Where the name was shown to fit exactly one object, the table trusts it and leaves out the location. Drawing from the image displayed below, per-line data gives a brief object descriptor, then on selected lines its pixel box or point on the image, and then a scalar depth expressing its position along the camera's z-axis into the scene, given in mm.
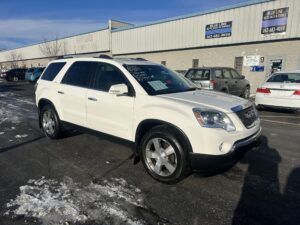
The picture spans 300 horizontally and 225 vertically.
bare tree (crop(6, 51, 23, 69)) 62981
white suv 3303
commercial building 15094
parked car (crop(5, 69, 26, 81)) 32062
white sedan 8164
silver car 10453
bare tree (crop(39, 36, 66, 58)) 42047
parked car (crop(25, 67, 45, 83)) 25984
